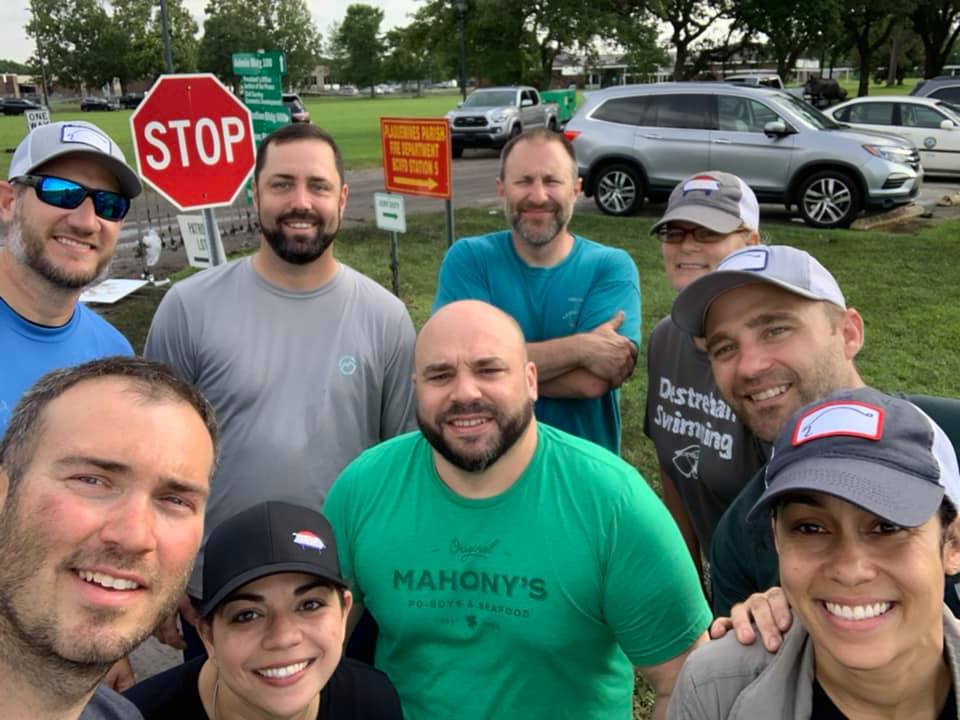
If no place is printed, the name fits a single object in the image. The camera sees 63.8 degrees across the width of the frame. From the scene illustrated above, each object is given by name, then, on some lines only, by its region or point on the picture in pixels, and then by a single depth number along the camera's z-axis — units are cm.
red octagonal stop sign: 434
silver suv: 1197
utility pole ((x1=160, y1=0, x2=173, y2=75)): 845
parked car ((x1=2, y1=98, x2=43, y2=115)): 5800
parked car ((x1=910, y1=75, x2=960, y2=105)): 1997
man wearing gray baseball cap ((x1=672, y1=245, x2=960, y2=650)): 214
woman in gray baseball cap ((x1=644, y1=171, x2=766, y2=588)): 269
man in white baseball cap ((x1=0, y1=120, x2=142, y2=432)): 251
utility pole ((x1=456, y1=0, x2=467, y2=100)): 2714
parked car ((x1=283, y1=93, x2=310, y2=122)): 2874
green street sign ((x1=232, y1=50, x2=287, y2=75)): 877
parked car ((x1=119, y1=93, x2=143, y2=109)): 6088
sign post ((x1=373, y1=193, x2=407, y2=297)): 708
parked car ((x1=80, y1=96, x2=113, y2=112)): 6272
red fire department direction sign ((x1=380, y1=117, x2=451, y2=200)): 649
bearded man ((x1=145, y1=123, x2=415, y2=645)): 277
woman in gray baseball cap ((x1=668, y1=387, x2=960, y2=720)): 147
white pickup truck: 2380
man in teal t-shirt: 305
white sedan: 1561
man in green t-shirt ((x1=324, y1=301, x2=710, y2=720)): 205
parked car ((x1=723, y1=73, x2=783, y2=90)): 2870
